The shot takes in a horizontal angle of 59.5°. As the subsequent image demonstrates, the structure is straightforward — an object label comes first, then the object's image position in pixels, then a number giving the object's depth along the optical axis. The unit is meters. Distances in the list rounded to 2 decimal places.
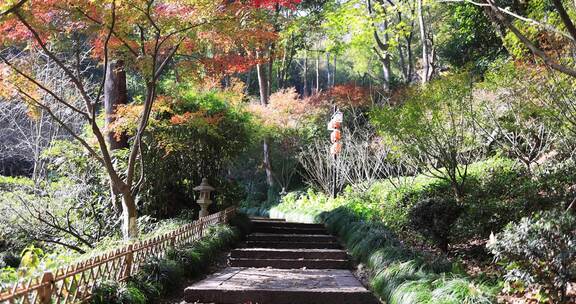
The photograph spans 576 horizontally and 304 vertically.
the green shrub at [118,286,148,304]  4.72
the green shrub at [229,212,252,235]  10.62
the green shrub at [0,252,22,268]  9.73
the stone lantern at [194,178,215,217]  10.10
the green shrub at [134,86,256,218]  10.50
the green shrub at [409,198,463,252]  7.22
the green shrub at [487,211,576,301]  3.87
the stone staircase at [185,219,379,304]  5.60
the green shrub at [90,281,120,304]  4.43
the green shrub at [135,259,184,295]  5.65
